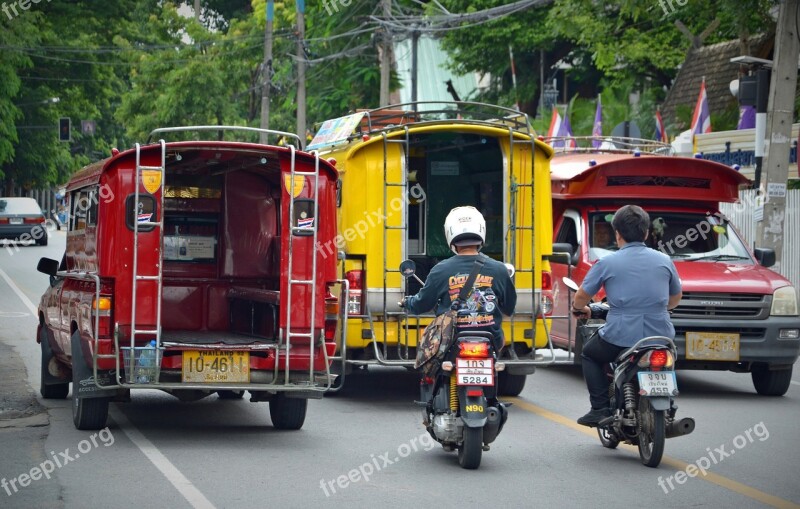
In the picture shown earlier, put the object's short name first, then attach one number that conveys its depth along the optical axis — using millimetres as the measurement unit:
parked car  44000
